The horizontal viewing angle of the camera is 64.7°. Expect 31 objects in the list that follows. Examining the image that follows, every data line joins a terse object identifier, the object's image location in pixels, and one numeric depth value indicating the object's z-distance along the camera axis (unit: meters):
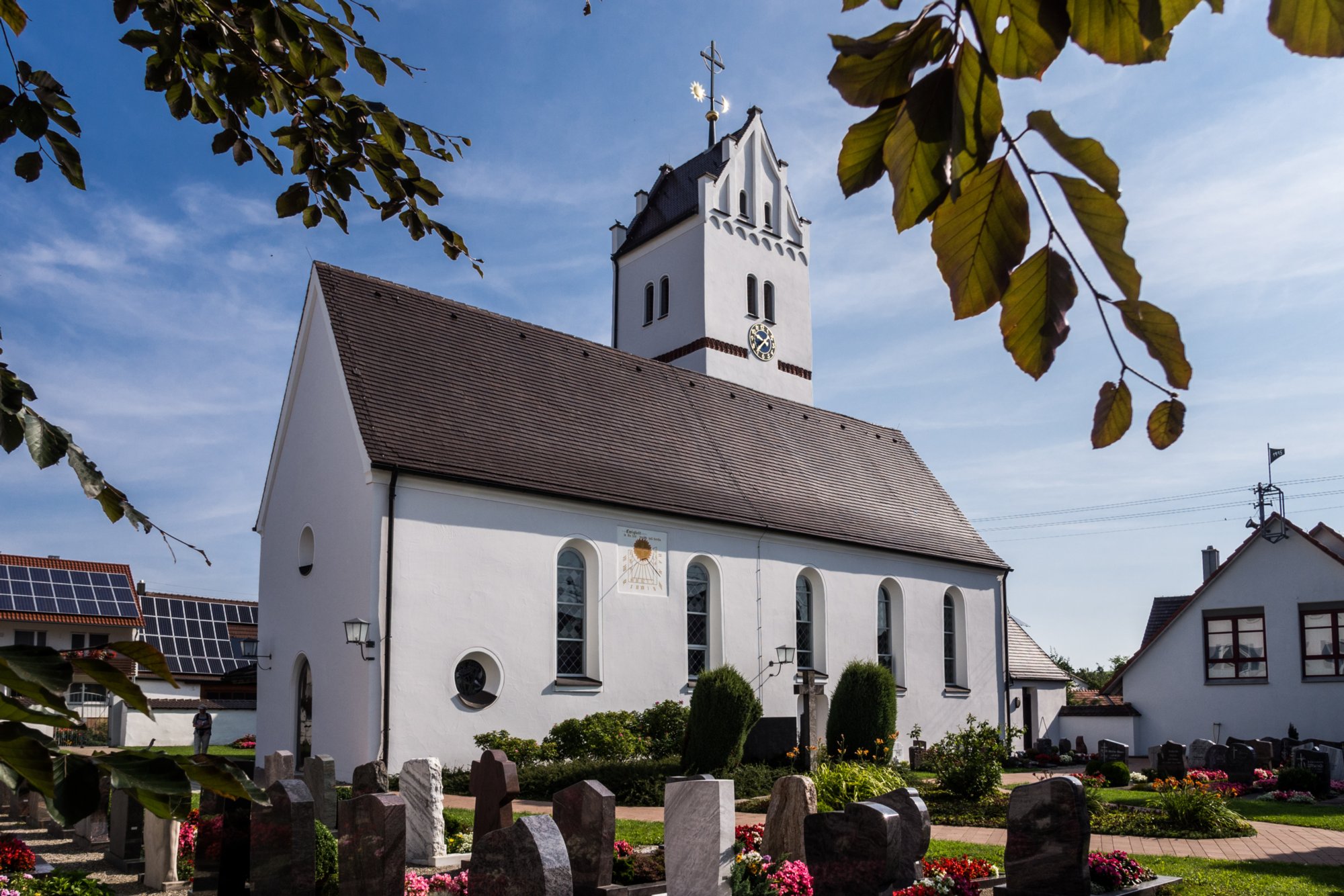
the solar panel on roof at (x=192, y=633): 39.81
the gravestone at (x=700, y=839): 8.17
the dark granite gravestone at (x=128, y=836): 11.05
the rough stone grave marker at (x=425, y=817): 11.23
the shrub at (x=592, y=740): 18.89
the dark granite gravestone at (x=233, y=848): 8.94
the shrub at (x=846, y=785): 13.58
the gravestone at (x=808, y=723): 18.73
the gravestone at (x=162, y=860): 10.09
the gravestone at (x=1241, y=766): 20.55
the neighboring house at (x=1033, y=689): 32.75
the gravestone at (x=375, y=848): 7.82
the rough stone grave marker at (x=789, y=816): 9.55
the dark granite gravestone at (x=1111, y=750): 25.00
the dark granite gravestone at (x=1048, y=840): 8.44
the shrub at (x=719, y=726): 17.58
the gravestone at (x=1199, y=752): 21.80
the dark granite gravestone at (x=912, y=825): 9.15
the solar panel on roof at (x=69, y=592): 37.22
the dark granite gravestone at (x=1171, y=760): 21.67
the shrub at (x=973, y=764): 16.52
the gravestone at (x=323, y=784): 12.02
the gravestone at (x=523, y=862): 5.25
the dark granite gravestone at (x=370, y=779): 11.64
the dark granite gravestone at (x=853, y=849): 7.89
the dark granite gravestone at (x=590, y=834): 8.80
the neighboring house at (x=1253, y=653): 26.97
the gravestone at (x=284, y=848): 8.41
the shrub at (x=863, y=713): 20.61
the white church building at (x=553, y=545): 18.70
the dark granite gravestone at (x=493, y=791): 10.12
